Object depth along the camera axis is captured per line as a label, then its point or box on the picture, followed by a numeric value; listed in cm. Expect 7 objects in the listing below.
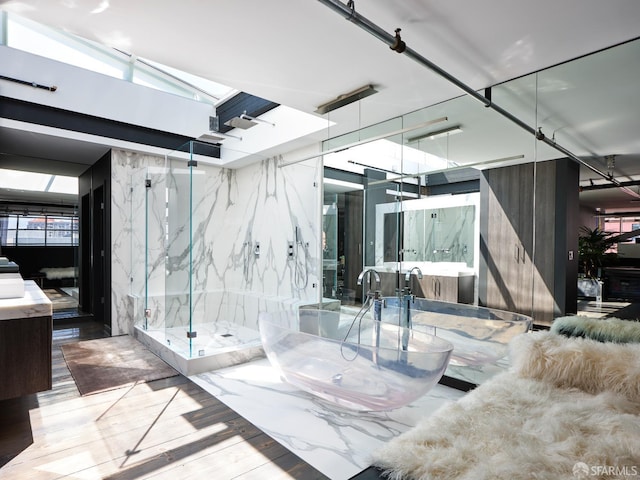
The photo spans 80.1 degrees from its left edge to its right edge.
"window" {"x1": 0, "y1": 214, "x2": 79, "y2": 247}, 496
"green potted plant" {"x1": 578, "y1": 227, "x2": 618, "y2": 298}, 232
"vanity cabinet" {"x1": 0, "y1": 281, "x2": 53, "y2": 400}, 229
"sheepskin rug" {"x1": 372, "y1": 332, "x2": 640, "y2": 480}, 121
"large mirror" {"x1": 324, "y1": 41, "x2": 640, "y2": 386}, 247
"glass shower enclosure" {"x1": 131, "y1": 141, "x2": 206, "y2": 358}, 415
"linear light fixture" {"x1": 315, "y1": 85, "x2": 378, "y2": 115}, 324
